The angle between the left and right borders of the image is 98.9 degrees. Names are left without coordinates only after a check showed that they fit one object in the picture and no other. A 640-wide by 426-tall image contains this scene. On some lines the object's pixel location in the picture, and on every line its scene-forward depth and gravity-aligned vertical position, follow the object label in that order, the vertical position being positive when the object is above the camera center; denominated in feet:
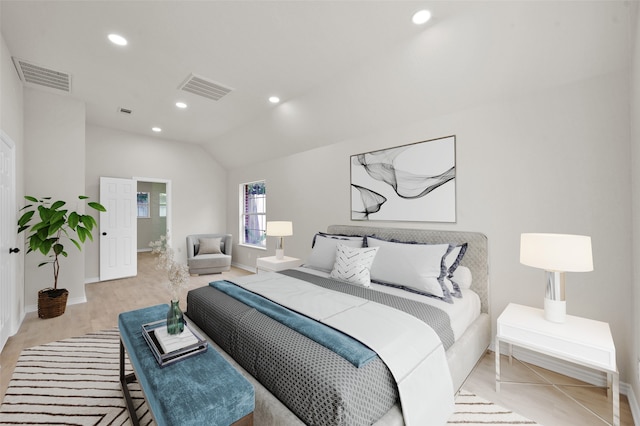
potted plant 10.23 -0.74
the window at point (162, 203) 28.73 +1.11
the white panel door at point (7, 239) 8.38 -0.83
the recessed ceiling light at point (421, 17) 6.68 +4.90
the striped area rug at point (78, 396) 5.60 -4.17
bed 4.01 -2.38
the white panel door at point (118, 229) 16.22 -0.92
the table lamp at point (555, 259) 5.75 -1.00
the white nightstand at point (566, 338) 5.28 -2.65
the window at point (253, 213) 18.75 +0.03
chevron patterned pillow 8.36 -1.64
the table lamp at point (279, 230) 13.44 -0.82
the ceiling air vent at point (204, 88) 10.38 +5.08
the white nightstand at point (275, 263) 12.60 -2.38
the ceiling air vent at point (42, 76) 9.53 +5.16
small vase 5.21 -2.03
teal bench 3.57 -2.53
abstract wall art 9.33 +1.16
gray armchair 17.42 -2.66
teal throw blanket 4.40 -2.20
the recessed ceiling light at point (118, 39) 7.89 +5.12
